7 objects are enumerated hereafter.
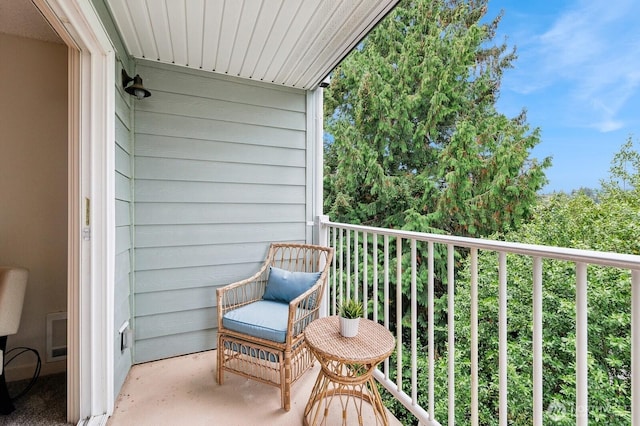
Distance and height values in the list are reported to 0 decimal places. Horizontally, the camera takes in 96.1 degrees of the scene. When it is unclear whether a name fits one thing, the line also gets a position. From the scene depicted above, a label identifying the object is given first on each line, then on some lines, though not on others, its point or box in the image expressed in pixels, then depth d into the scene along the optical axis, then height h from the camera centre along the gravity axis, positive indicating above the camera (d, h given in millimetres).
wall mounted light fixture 1904 +828
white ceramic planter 1475 -592
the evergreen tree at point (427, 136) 5461 +1514
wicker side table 1312 -653
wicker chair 1749 -730
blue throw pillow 2205 -568
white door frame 1549 -131
